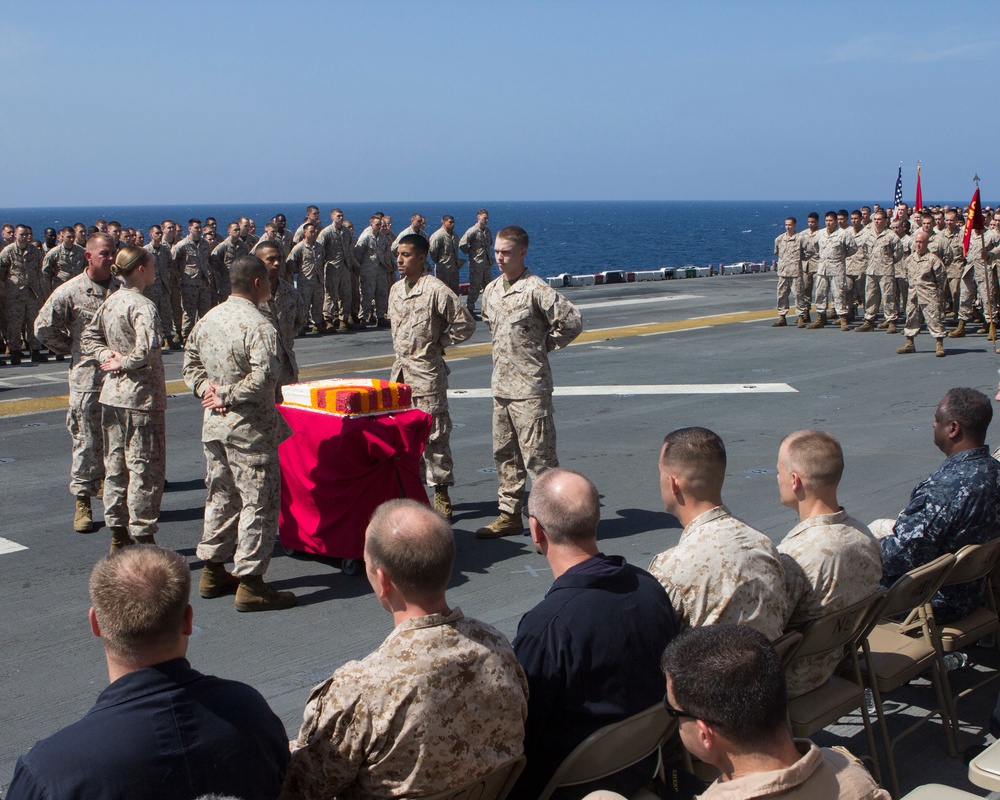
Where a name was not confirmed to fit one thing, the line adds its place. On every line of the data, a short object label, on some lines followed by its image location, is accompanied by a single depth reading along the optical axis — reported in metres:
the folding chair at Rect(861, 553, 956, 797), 3.95
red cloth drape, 6.32
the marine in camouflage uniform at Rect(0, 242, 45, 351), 16.41
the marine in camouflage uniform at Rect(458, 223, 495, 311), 21.80
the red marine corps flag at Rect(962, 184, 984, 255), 16.12
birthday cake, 6.32
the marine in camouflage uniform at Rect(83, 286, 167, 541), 6.52
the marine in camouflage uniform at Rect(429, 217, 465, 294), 21.06
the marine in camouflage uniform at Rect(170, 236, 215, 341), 18.31
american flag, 29.46
